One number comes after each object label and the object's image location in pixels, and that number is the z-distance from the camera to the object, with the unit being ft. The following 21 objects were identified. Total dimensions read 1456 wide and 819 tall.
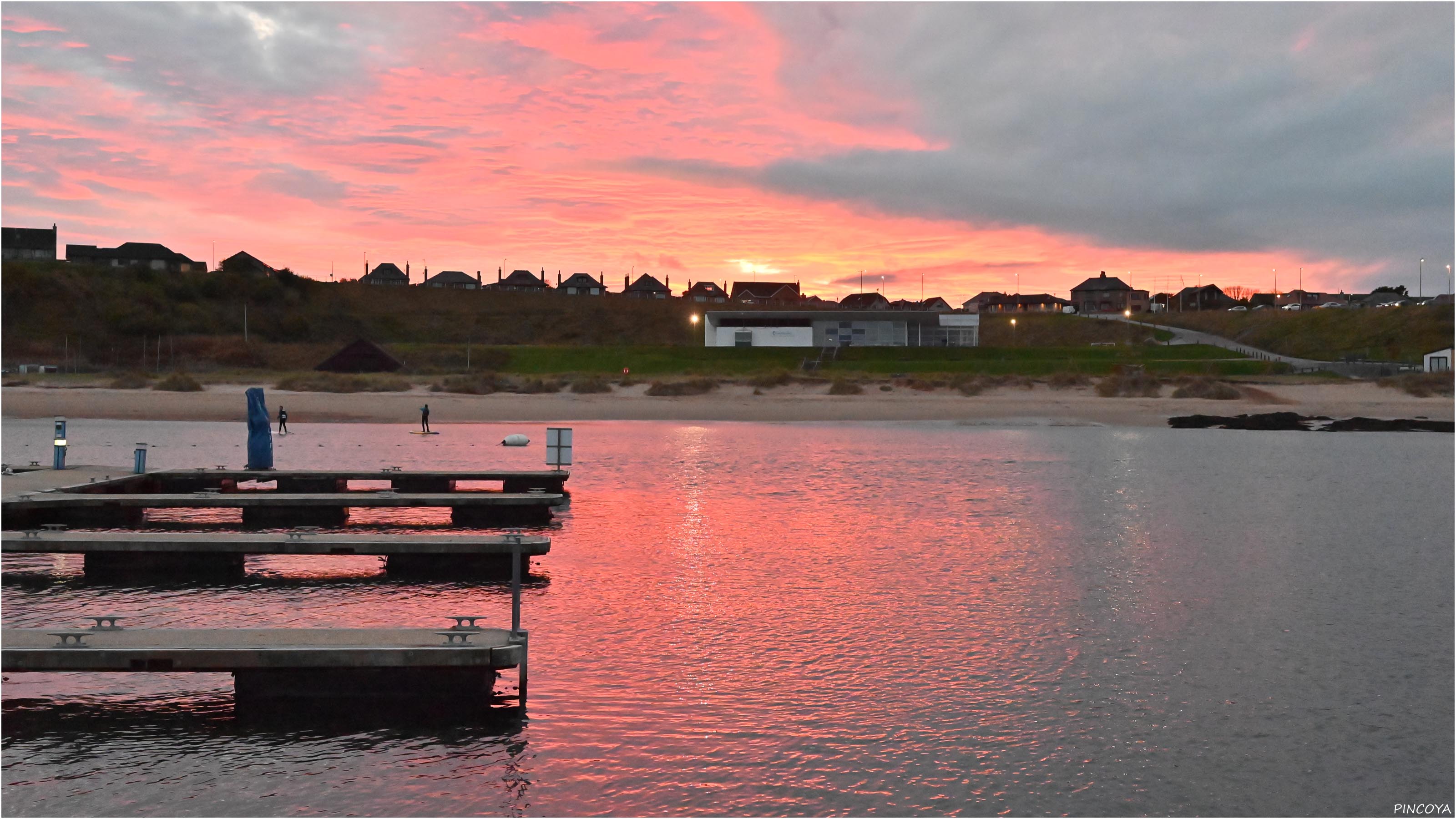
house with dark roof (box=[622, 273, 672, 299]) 593.83
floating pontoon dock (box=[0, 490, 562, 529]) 70.23
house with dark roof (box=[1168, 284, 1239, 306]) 616.39
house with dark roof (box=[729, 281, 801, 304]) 554.87
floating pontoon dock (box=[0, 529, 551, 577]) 52.95
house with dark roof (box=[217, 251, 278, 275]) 459.32
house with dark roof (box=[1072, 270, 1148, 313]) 639.76
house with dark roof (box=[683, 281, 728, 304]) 597.11
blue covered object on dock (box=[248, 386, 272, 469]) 87.56
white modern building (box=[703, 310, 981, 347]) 325.83
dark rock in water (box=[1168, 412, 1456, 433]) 171.12
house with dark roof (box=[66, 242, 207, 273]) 485.15
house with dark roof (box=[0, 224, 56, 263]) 462.19
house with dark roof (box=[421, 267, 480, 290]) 567.59
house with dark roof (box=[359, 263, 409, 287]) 568.00
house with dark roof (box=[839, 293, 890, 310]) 596.42
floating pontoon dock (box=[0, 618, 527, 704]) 32.78
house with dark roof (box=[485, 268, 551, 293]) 577.02
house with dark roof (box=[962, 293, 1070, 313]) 640.17
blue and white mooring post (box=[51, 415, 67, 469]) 85.51
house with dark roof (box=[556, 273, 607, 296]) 582.76
